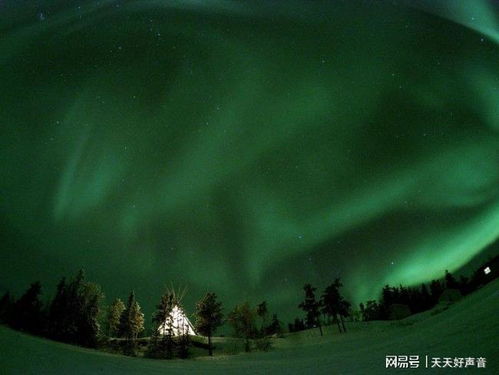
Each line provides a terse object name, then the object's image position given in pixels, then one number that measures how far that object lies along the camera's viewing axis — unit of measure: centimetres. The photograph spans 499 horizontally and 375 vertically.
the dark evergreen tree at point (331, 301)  6373
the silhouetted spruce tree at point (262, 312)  6526
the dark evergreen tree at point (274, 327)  7081
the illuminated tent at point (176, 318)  4149
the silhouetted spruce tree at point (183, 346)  3634
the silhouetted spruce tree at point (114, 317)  5575
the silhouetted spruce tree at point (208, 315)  4341
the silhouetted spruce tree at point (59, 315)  3734
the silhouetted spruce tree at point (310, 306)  6453
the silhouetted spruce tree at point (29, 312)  3906
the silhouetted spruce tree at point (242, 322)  5462
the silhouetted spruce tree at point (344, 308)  6291
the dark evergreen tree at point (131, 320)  4981
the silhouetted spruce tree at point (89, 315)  3766
